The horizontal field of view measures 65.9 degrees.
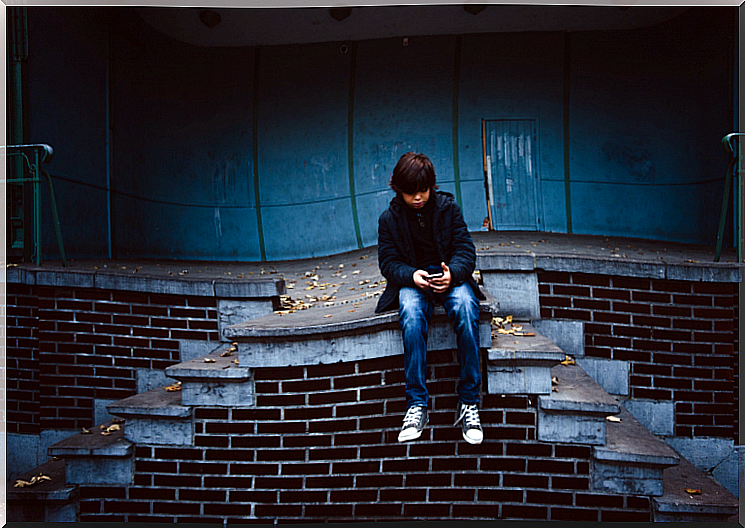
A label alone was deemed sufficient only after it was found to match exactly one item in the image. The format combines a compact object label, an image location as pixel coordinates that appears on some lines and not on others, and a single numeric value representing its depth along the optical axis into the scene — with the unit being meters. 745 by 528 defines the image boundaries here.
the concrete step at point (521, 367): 2.82
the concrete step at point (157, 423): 3.10
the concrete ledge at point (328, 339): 2.94
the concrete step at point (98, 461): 3.12
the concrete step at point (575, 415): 2.81
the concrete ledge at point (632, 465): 2.80
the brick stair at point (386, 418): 2.85
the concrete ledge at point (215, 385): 3.04
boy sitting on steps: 2.76
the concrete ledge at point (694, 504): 2.85
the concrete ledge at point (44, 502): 3.15
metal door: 6.66
